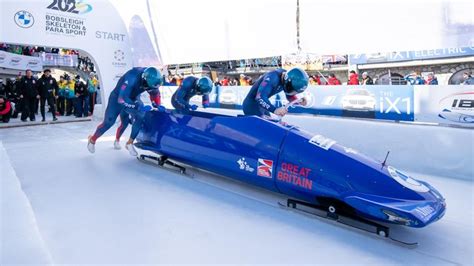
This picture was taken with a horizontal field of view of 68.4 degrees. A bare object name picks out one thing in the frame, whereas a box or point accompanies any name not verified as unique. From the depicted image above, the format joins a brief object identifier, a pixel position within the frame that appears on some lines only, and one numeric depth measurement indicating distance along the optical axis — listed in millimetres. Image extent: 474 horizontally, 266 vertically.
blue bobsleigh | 1890
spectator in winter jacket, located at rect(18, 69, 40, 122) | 7836
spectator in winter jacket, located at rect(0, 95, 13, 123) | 7898
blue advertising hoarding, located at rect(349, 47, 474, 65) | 14141
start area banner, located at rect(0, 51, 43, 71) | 15898
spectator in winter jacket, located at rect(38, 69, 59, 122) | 8047
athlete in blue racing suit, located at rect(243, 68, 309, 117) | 2846
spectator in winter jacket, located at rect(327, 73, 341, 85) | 8027
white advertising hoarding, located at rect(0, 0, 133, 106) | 6668
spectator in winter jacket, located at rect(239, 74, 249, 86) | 9180
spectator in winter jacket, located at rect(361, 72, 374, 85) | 7473
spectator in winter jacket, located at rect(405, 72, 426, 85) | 8140
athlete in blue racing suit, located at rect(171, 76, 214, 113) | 3746
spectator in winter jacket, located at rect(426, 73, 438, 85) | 7857
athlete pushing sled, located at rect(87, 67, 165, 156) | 3602
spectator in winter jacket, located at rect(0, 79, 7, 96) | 9771
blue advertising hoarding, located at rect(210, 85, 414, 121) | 3979
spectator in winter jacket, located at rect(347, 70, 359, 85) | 7547
